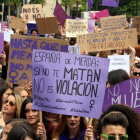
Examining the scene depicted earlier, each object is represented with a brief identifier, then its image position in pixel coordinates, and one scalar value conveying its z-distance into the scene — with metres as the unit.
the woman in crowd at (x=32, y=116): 7.50
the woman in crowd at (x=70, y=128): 6.79
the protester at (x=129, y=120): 6.02
